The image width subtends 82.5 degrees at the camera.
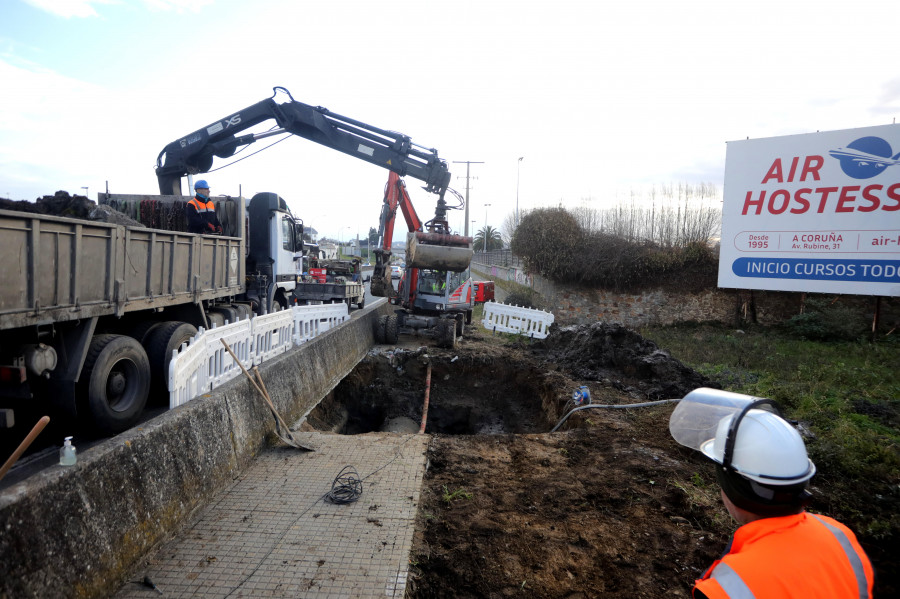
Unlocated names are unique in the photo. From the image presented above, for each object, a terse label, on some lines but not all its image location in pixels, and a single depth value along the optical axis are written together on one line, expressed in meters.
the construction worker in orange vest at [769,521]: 1.44
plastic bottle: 2.69
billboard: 12.83
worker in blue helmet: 8.79
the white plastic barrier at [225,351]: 5.49
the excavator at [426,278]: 12.08
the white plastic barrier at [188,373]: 4.24
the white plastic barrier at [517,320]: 13.57
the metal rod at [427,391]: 8.37
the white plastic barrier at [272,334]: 7.25
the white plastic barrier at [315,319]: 9.60
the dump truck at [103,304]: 4.53
